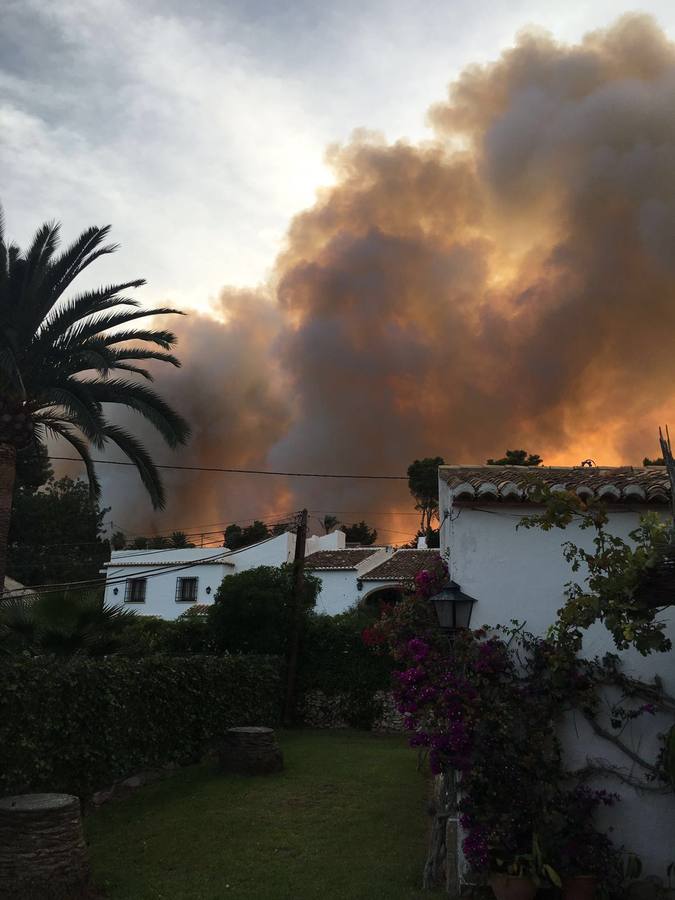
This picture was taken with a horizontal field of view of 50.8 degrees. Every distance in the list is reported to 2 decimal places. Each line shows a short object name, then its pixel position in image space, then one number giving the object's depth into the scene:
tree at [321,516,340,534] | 59.88
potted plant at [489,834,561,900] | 5.87
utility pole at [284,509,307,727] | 19.92
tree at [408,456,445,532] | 46.97
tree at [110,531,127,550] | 53.36
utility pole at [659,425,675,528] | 5.06
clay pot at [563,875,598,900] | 5.96
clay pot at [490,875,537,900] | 5.87
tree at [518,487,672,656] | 4.76
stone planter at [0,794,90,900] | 6.50
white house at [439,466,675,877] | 6.75
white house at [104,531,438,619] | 32.59
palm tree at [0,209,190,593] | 13.22
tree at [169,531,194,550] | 46.09
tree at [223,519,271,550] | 42.31
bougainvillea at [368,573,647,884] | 6.18
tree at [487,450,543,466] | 33.69
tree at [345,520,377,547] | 58.53
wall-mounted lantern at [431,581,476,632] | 6.91
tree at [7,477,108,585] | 44.38
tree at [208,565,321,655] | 20.53
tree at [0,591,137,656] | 11.37
